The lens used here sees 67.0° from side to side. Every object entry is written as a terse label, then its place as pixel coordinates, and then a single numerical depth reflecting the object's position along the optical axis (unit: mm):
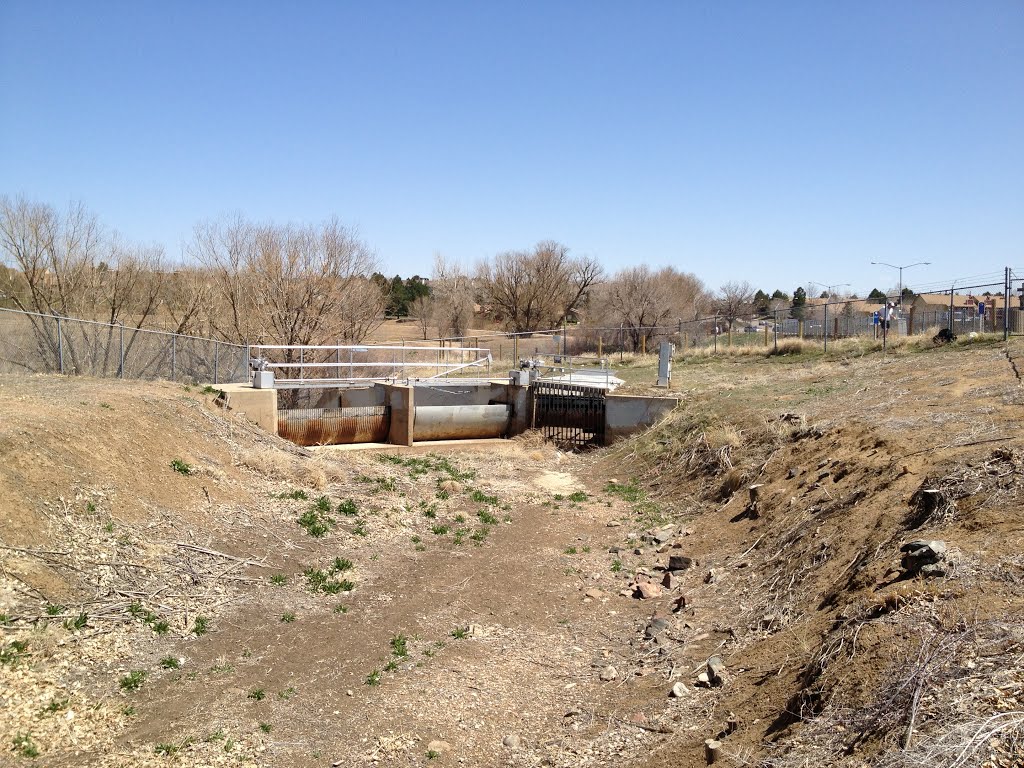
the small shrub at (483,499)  16172
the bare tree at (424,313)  59706
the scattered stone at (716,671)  7523
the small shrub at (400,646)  8895
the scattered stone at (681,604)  10219
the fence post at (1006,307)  22125
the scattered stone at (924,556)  7090
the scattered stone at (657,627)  9375
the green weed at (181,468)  12625
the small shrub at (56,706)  6746
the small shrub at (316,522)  12579
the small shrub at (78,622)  8013
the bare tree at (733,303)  67000
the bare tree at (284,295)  29188
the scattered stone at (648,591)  10969
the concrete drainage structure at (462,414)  21453
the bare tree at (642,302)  49938
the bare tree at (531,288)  57844
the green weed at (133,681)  7465
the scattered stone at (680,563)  11914
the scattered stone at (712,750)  5919
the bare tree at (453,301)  57281
